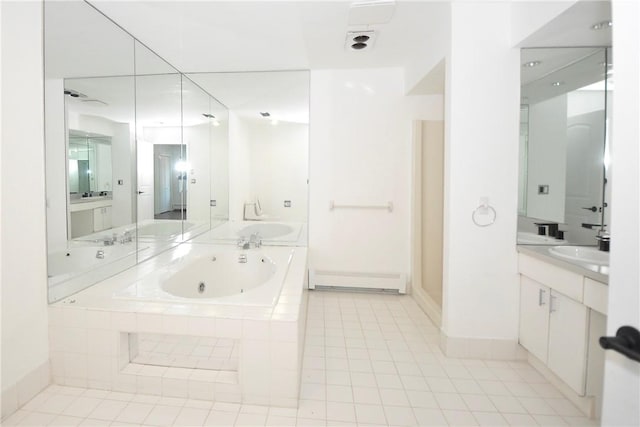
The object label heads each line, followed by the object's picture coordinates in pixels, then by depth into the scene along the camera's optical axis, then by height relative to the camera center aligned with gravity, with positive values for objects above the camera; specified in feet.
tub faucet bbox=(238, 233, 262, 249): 10.06 -1.45
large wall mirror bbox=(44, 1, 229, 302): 5.66 +1.16
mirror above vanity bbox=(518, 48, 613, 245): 6.50 +1.29
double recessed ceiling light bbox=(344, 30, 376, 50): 7.83 +4.42
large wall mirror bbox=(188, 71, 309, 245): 10.66 +1.50
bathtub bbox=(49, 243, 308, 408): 5.02 -2.39
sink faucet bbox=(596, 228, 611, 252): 6.11 -0.80
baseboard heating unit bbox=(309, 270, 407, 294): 10.83 -2.94
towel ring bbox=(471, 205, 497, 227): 6.60 -0.29
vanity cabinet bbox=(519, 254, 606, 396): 4.94 -2.18
